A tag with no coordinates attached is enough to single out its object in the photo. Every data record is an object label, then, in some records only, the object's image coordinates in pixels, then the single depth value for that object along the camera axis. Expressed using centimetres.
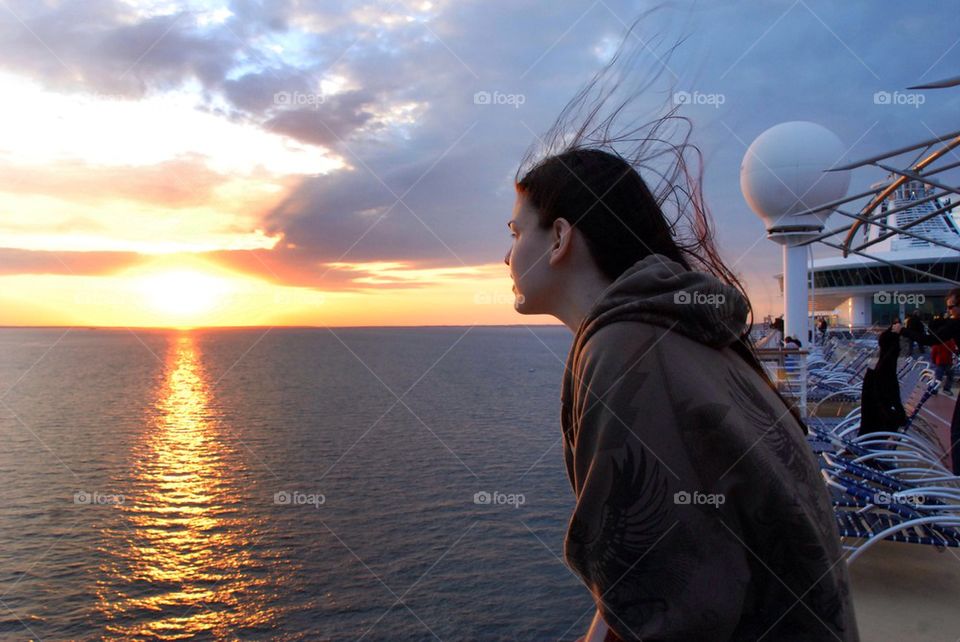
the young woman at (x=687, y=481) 100
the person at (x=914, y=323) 1502
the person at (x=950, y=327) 909
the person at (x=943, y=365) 1510
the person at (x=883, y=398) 836
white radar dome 2652
